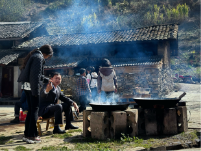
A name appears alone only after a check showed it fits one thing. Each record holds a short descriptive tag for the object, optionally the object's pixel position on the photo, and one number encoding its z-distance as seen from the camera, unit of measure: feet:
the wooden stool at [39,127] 15.63
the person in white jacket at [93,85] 30.68
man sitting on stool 15.71
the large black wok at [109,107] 14.56
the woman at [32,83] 13.25
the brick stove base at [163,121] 15.23
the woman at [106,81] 22.00
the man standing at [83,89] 23.91
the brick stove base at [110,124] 14.17
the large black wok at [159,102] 15.30
